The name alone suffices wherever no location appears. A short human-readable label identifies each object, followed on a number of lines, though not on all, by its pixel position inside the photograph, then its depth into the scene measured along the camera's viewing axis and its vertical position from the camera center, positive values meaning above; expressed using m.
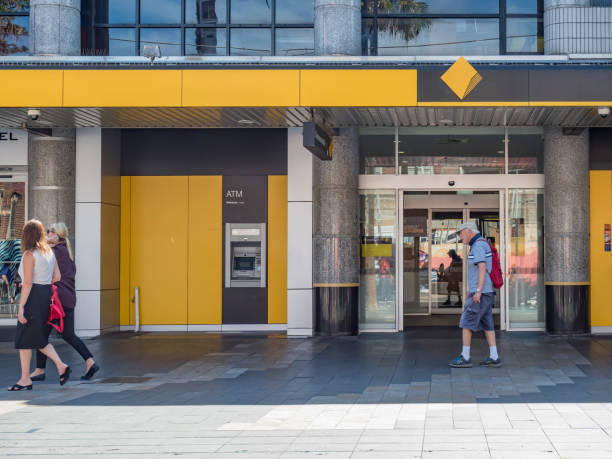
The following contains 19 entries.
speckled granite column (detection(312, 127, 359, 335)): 12.64 +0.18
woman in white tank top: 8.30 -0.48
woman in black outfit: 8.89 -0.45
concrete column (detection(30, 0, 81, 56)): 12.73 +3.69
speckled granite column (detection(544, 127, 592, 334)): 12.60 +0.27
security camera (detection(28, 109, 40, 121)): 10.83 +1.94
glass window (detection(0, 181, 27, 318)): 13.35 +0.20
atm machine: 13.37 -0.05
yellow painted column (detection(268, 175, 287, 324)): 13.30 +0.06
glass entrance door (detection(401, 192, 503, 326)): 15.55 +0.06
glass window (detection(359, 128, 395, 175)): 13.26 +1.70
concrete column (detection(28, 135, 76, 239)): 12.78 +1.20
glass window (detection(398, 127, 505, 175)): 13.27 +1.72
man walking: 9.35 -0.55
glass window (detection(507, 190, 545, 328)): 13.22 -0.10
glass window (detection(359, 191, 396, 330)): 13.24 -0.13
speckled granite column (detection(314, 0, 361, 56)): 12.62 +3.65
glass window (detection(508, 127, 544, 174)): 13.18 +1.71
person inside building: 16.39 -0.54
